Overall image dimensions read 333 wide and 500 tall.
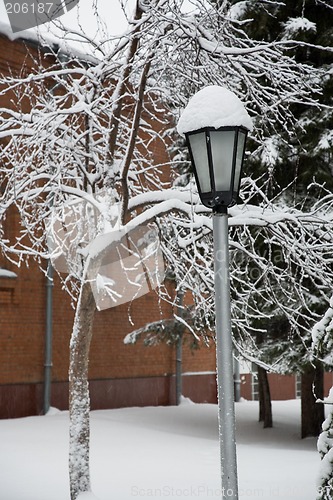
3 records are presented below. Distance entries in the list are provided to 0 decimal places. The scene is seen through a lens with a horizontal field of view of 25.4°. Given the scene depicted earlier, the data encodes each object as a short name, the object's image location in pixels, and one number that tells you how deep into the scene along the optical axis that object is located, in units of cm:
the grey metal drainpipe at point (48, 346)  1333
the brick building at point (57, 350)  1290
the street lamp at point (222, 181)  412
